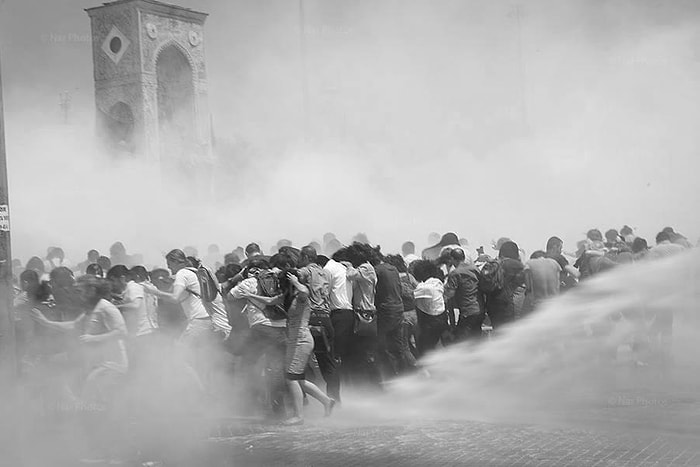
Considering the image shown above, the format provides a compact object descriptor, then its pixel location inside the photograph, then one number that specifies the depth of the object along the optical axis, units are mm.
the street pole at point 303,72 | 21219
